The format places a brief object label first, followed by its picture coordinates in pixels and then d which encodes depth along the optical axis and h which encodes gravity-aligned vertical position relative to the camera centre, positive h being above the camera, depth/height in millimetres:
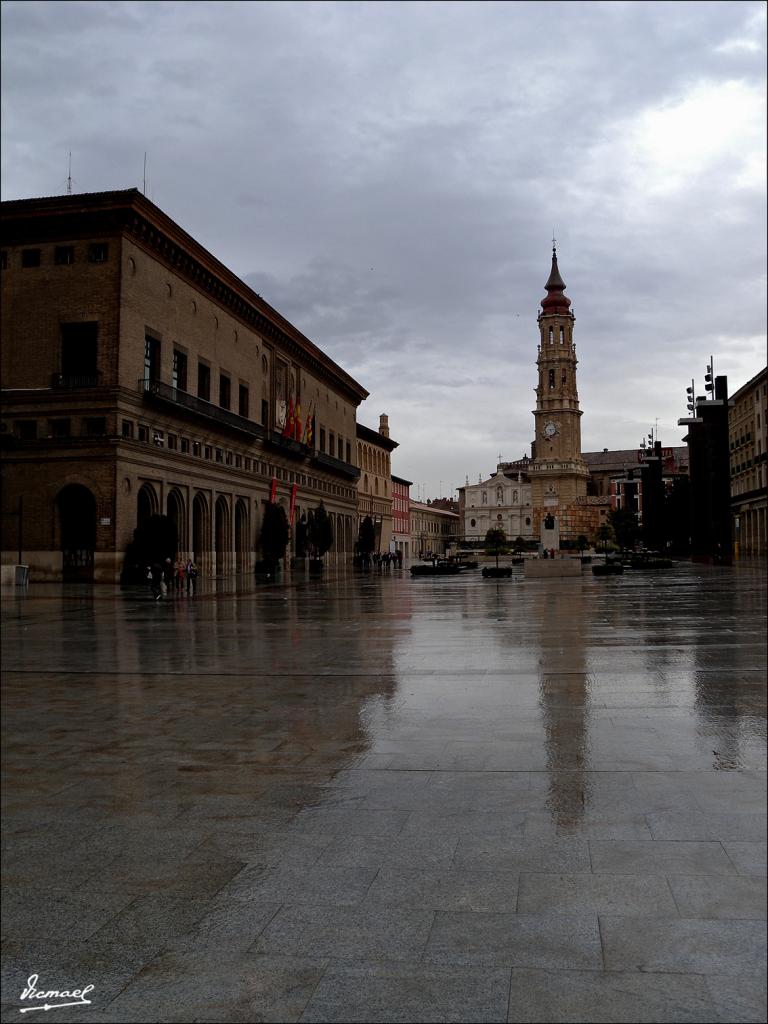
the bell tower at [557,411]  141500 +22826
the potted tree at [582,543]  119562 +605
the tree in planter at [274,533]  59500 +1143
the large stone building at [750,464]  76125 +7905
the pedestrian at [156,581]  32438 -1212
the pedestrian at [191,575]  35462 -1091
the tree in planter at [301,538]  70125 +910
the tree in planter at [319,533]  70562 +1316
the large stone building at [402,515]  135375 +5460
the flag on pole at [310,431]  71875 +10263
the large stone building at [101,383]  39938 +8278
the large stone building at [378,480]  101125 +8582
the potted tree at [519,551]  88244 -435
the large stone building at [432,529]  155750 +3807
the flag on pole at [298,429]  68438 +9733
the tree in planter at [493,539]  74556 +812
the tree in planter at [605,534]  125750 +2024
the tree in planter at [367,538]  89062 +1126
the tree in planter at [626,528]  100312 +2233
